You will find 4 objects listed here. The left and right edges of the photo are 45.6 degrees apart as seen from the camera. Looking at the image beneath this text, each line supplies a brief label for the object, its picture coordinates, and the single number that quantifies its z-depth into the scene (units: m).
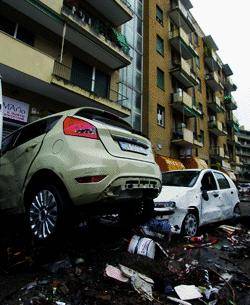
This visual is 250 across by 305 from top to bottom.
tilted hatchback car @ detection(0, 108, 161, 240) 3.63
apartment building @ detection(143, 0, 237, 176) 21.16
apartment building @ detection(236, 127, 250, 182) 93.75
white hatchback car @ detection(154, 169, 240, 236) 5.91
